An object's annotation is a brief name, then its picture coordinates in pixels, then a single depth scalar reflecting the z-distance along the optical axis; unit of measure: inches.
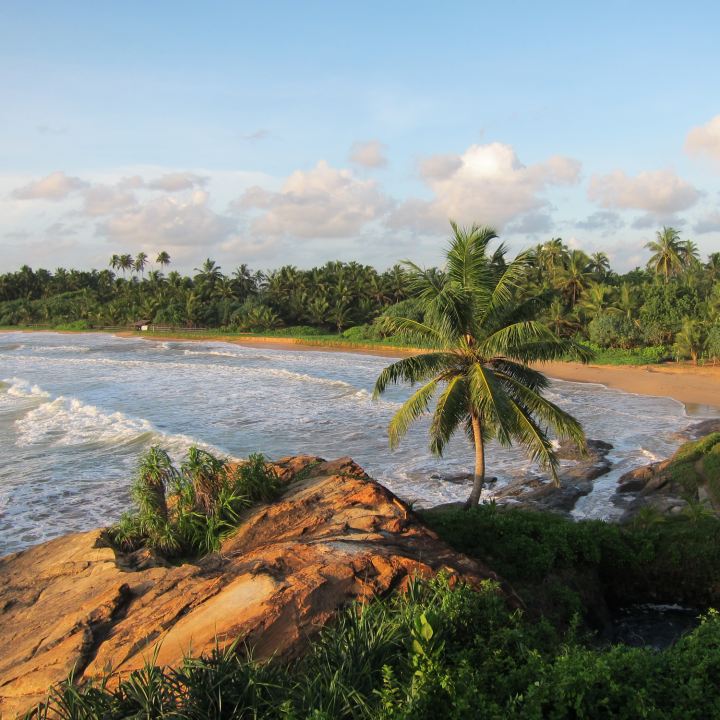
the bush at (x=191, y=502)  410.0
